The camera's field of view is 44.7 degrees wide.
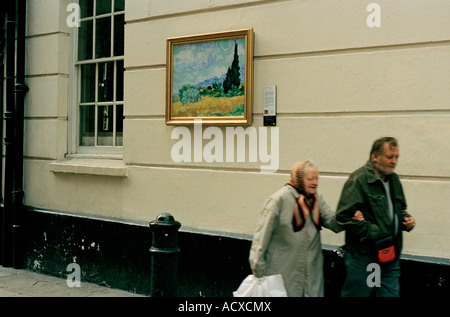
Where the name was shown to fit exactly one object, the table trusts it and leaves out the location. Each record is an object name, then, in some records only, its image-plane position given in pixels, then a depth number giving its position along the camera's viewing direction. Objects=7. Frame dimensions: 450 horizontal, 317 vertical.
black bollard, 4.44
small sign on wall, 5.53
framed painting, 5.69
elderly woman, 3.95
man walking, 3.95
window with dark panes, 7.07
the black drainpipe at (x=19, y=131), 7.46
